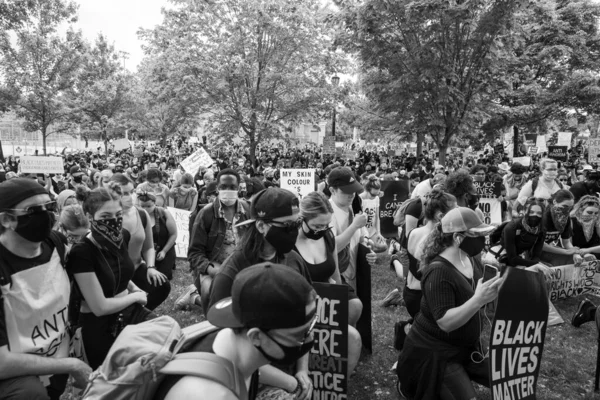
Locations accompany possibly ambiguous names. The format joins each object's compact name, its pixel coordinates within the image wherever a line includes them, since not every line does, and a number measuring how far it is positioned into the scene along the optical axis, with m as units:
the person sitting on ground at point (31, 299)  2.39
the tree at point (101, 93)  25.50
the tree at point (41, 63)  19.12
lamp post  17.22
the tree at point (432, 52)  13.14
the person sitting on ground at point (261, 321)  1.56
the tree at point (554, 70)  21.75
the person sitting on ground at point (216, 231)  4.45
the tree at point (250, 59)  16.20
